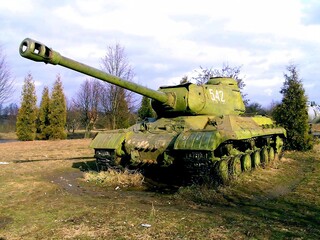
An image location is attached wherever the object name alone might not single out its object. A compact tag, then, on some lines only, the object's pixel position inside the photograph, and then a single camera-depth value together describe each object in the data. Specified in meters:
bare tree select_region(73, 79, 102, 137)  39.91
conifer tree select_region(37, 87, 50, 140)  29.75
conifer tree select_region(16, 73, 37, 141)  29.59
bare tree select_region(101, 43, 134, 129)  28.31
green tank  8.46
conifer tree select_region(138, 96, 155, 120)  29.77
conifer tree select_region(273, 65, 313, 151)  18.95
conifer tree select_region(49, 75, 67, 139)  29.70
